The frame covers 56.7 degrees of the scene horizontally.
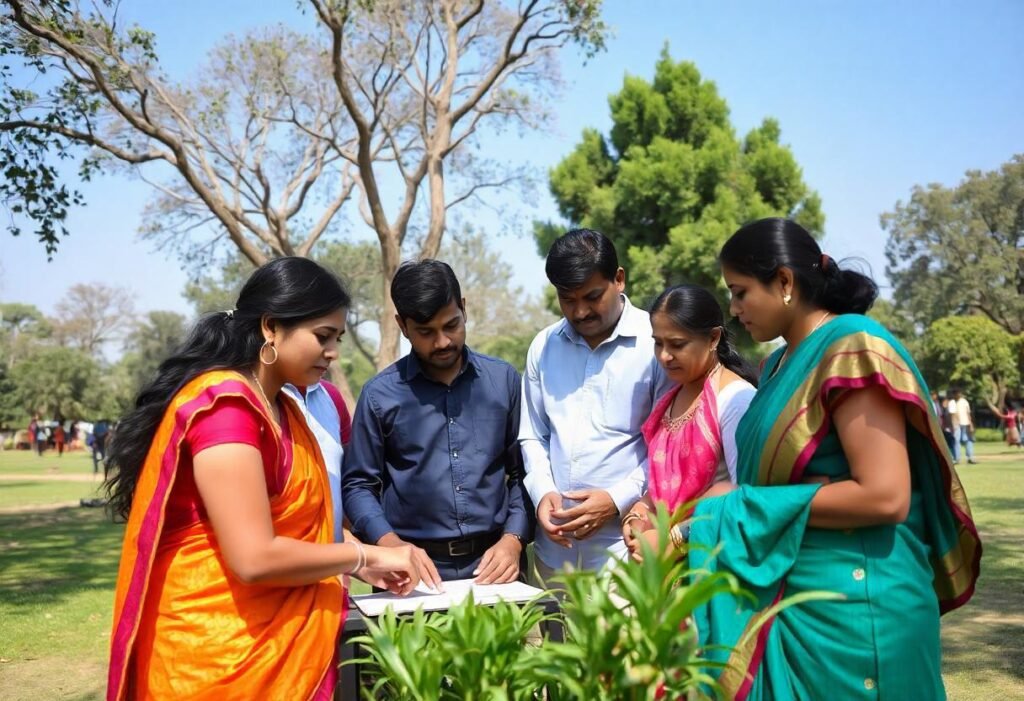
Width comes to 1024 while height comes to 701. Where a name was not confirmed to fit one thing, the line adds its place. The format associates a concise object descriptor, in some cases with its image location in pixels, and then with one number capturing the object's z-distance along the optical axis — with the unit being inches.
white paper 101.7
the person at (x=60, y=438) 1572.3
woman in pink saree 122.8
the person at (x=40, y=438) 1579.7
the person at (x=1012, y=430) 1152.8
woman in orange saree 91.8
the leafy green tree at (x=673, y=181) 1037.2
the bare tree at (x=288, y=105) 457.7
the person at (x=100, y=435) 1023.0
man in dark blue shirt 136.3
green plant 68.9
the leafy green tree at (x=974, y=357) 1422.2
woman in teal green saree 92.7
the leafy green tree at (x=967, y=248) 1781.5
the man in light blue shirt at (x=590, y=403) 135.4
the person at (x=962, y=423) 860.0
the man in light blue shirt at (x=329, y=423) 141.9
